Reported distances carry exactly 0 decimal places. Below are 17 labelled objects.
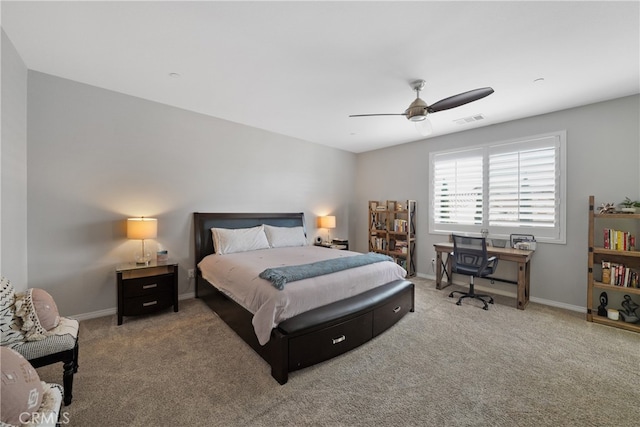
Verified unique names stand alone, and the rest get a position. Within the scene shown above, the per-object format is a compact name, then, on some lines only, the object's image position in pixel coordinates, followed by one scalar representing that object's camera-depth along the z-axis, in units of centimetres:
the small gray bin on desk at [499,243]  404
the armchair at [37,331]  152
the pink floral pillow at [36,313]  158
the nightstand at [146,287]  290
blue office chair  350
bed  201
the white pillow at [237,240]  371
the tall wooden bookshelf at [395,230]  496
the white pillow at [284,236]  430
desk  343
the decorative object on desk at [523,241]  371
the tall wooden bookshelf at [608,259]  287
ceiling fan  232
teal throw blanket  223
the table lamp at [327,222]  535
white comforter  208
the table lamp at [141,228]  302
